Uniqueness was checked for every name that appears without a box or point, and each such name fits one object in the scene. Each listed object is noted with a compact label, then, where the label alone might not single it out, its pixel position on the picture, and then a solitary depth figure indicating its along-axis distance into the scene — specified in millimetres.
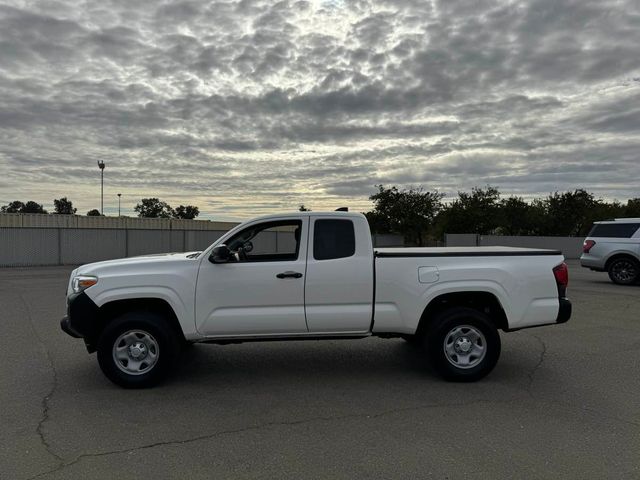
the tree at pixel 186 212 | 108506
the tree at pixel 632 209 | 48228
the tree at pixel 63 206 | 102588
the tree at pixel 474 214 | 44969
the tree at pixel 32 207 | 99644
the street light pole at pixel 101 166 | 40312
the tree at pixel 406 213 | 47281
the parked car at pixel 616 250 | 15008
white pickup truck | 5281
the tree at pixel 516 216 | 45750
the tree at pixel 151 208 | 103625
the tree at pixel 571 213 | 47606
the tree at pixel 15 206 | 97250
